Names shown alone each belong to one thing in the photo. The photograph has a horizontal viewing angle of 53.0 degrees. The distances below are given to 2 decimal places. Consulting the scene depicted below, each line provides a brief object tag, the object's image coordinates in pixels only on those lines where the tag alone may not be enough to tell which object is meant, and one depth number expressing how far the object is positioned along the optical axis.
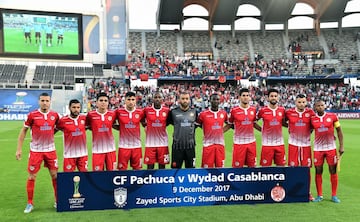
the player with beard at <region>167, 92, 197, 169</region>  7.14
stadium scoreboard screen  37.41
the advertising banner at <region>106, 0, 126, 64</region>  39.94
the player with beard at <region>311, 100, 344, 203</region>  7.09
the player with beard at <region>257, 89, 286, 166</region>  7.42
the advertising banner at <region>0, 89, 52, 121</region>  33.19
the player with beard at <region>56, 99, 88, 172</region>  6.79
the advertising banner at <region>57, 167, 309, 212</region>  6.30
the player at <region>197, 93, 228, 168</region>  7.30
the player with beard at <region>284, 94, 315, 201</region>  7.25
